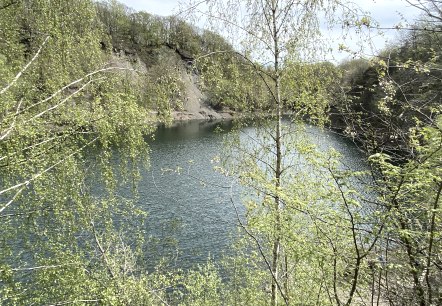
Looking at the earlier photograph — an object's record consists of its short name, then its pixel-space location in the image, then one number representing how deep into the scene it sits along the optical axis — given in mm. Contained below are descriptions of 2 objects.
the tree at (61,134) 5794
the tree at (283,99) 6285
